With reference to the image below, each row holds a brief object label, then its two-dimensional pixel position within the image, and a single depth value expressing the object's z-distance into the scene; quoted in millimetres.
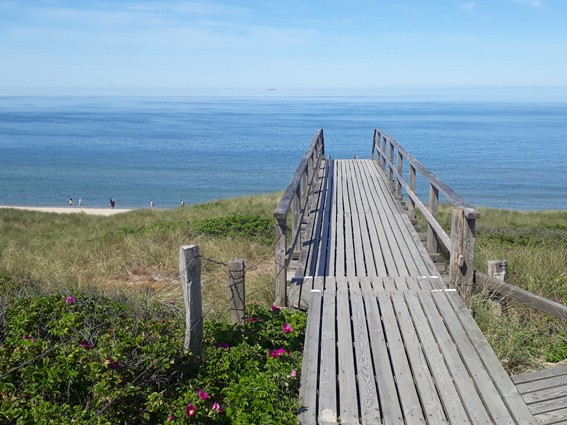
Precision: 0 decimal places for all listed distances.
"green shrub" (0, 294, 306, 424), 3885
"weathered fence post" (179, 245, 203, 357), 4625
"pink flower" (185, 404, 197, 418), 3884
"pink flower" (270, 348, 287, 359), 4852
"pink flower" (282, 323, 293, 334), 5336
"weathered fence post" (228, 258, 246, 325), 5367
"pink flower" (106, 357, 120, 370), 4219
